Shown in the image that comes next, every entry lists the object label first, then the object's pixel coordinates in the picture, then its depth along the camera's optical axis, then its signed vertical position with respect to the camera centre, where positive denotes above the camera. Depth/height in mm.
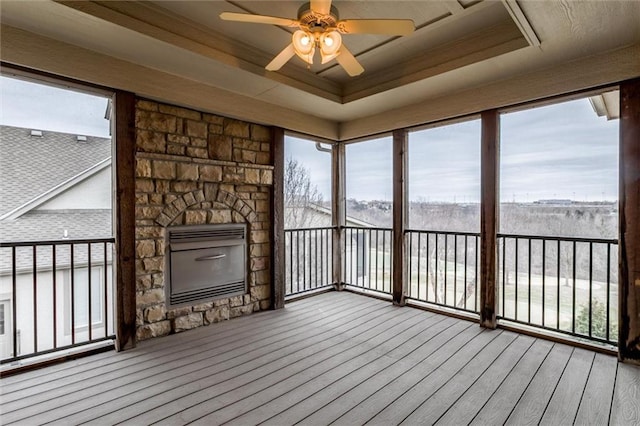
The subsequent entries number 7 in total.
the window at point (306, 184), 4359 +391
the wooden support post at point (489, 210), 3334 -4
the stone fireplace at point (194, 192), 3010 +202
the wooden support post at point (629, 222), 2555 -108
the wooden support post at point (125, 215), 2785 -34
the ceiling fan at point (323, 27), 1996 +1220
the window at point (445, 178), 3598 +394
